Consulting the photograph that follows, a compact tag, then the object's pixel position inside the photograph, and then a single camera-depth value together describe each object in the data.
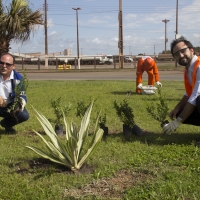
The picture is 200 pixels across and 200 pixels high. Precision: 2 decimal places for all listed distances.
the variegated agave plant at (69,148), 3.55
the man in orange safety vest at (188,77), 4.30
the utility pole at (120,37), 33.72
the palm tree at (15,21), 6.90
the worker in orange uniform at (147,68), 10.70
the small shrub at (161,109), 4.94
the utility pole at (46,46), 42.59
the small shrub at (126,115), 5.01
